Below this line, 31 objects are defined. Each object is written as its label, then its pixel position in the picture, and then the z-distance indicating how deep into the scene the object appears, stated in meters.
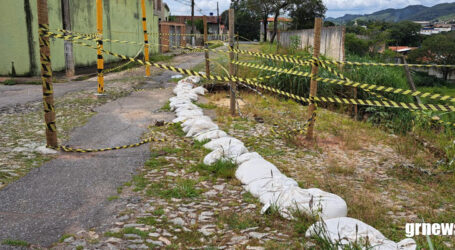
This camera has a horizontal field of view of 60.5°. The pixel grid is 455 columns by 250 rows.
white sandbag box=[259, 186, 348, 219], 3.17
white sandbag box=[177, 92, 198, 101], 8.33
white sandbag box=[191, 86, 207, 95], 9.07
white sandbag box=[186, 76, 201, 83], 10.37
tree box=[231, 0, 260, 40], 46.91
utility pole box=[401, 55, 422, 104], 8.77
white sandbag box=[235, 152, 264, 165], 4.45
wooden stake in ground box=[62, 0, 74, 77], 11.55
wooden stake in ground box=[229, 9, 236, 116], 6.75
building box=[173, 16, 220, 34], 63.28
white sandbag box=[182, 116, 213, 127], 6.07
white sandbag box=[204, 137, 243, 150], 4.89
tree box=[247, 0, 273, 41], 43.59
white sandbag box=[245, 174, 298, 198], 3.63
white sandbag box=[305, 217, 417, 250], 2.57
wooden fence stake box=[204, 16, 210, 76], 10.26
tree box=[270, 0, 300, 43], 43.25
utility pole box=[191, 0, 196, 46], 36.34
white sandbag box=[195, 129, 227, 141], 5.48
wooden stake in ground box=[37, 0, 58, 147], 4.55
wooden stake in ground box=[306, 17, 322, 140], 5.40
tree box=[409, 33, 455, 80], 41.28
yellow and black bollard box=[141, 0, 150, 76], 12.10
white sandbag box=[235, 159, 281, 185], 3.96
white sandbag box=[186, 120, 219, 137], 5.82
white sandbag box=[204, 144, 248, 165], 4.55
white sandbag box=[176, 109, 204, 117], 6.79
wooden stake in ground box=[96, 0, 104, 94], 8.28
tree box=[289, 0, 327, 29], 44.09
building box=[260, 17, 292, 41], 46.75
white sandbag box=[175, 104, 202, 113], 7.28
